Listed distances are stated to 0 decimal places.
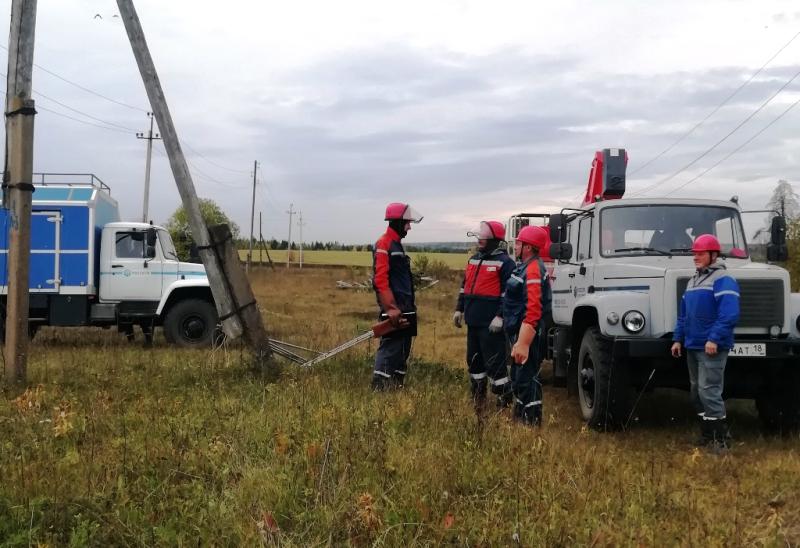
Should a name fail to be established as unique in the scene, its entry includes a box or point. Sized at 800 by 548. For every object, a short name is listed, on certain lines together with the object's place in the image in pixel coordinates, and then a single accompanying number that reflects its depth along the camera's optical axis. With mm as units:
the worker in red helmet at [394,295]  6004
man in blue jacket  4867
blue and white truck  10391
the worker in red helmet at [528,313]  5234
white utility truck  5297
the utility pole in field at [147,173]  36906
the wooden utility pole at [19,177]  6199
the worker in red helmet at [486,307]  6016
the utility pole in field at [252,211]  57619
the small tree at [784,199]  29844
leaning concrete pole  7004
